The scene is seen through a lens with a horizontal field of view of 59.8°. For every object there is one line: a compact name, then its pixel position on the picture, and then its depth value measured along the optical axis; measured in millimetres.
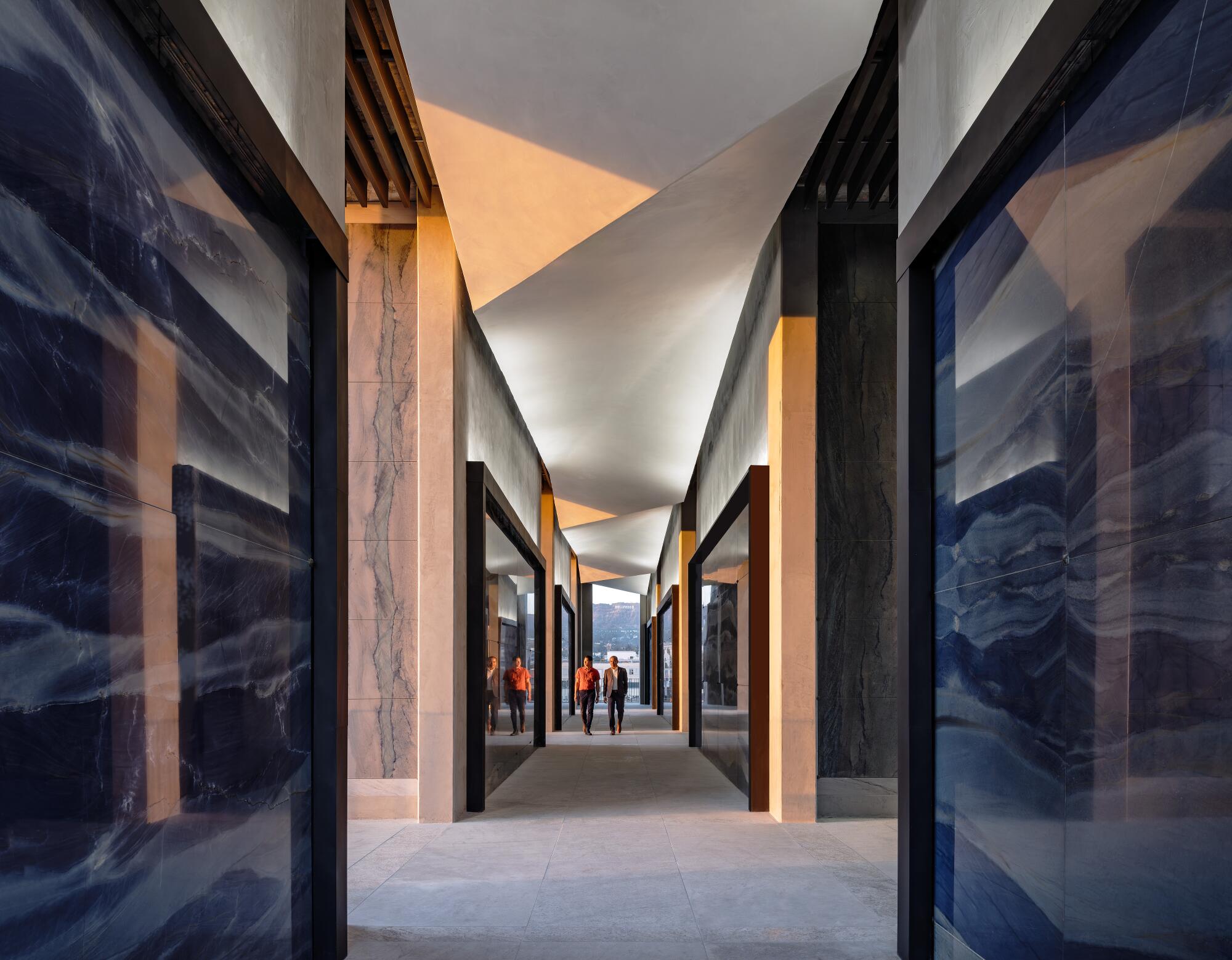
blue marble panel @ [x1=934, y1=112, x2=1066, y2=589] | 3850
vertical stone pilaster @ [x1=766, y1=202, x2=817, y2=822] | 9891
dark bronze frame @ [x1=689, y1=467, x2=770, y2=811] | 10648
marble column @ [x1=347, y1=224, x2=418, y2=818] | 10586
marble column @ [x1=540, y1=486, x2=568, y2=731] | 25234
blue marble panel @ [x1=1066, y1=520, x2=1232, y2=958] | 2662
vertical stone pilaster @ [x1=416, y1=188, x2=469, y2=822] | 9992
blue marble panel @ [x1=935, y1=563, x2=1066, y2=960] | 3750
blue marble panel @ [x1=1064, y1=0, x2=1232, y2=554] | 2717
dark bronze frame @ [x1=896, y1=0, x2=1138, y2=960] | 4918
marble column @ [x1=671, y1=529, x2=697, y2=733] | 24953
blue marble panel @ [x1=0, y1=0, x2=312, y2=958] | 2592
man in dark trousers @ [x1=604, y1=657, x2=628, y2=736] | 23781
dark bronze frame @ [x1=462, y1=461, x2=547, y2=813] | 10852
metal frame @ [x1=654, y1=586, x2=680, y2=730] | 28156
